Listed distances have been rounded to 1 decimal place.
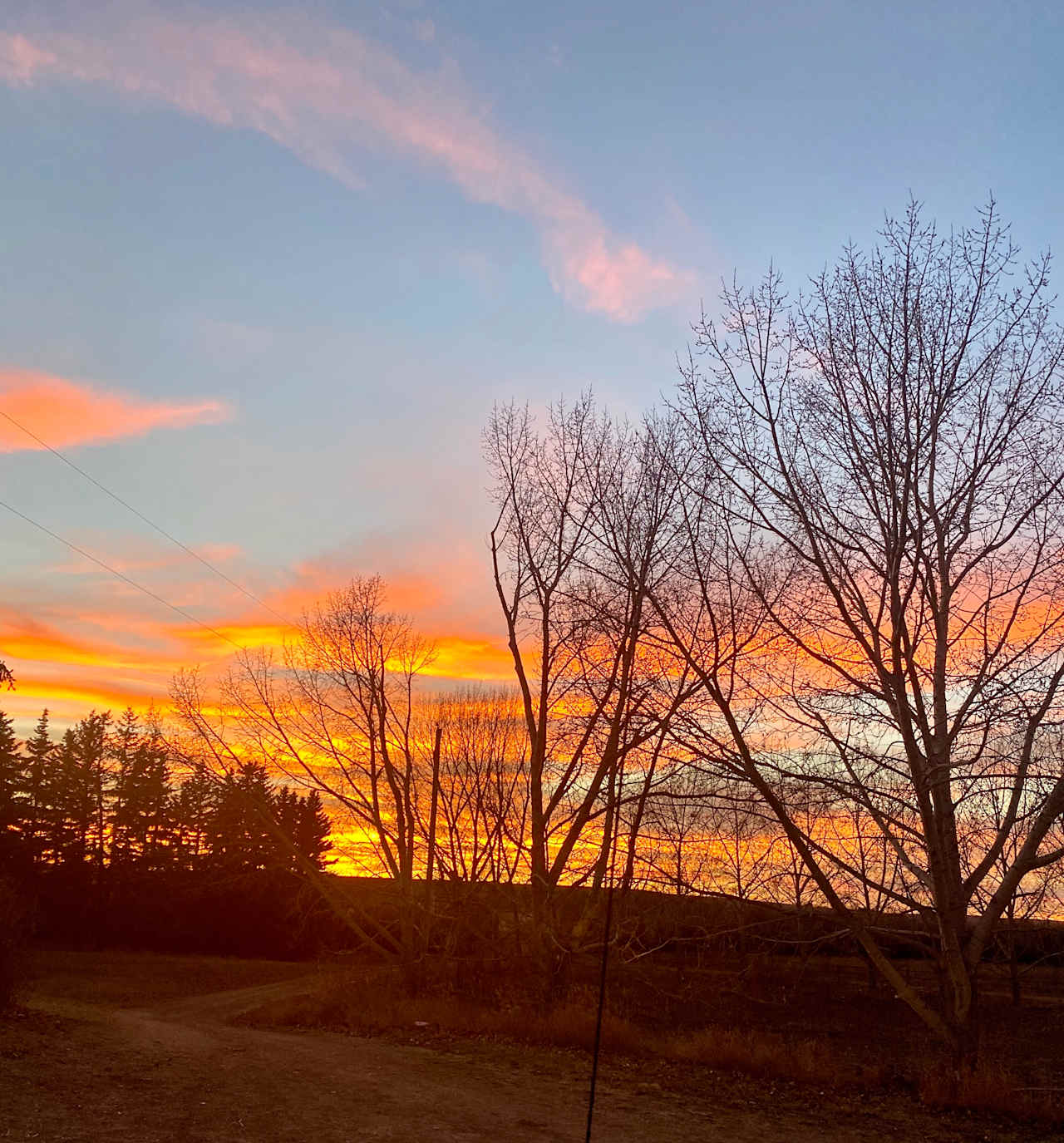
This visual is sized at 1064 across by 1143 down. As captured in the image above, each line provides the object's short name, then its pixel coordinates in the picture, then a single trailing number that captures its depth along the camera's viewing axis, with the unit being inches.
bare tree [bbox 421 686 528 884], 936.3
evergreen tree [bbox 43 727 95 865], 1987.0
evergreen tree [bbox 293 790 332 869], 1963.6
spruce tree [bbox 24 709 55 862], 1932.8
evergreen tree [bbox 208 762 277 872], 1120.2
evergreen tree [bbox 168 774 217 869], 2026.6
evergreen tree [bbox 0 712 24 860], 1796.3
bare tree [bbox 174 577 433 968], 1083.3
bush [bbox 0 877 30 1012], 585.6
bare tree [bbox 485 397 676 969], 648.4
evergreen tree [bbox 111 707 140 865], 2057.1
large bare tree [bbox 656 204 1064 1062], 444.5
